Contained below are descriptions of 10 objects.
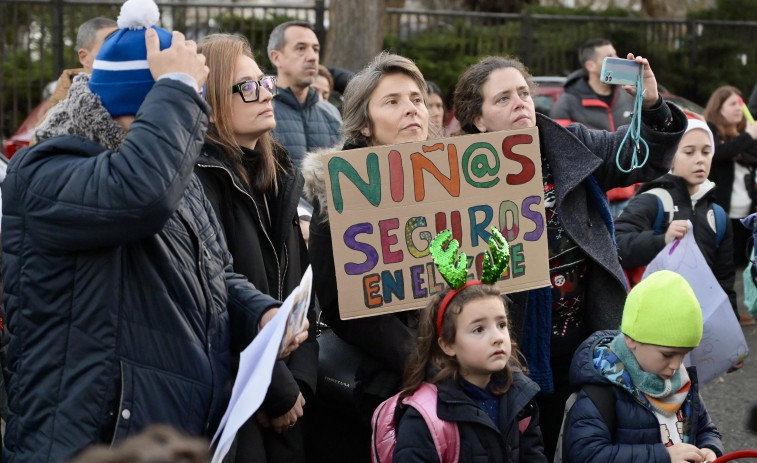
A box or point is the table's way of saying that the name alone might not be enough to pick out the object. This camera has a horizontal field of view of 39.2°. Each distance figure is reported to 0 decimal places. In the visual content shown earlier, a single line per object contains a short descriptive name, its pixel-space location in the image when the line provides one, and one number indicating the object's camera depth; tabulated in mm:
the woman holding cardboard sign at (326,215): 3688
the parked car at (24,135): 9469
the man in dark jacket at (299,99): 6750
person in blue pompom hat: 2543
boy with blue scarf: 3578
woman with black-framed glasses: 3449
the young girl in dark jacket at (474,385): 3324
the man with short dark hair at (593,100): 9008
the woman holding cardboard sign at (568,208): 3871
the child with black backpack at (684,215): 5320
